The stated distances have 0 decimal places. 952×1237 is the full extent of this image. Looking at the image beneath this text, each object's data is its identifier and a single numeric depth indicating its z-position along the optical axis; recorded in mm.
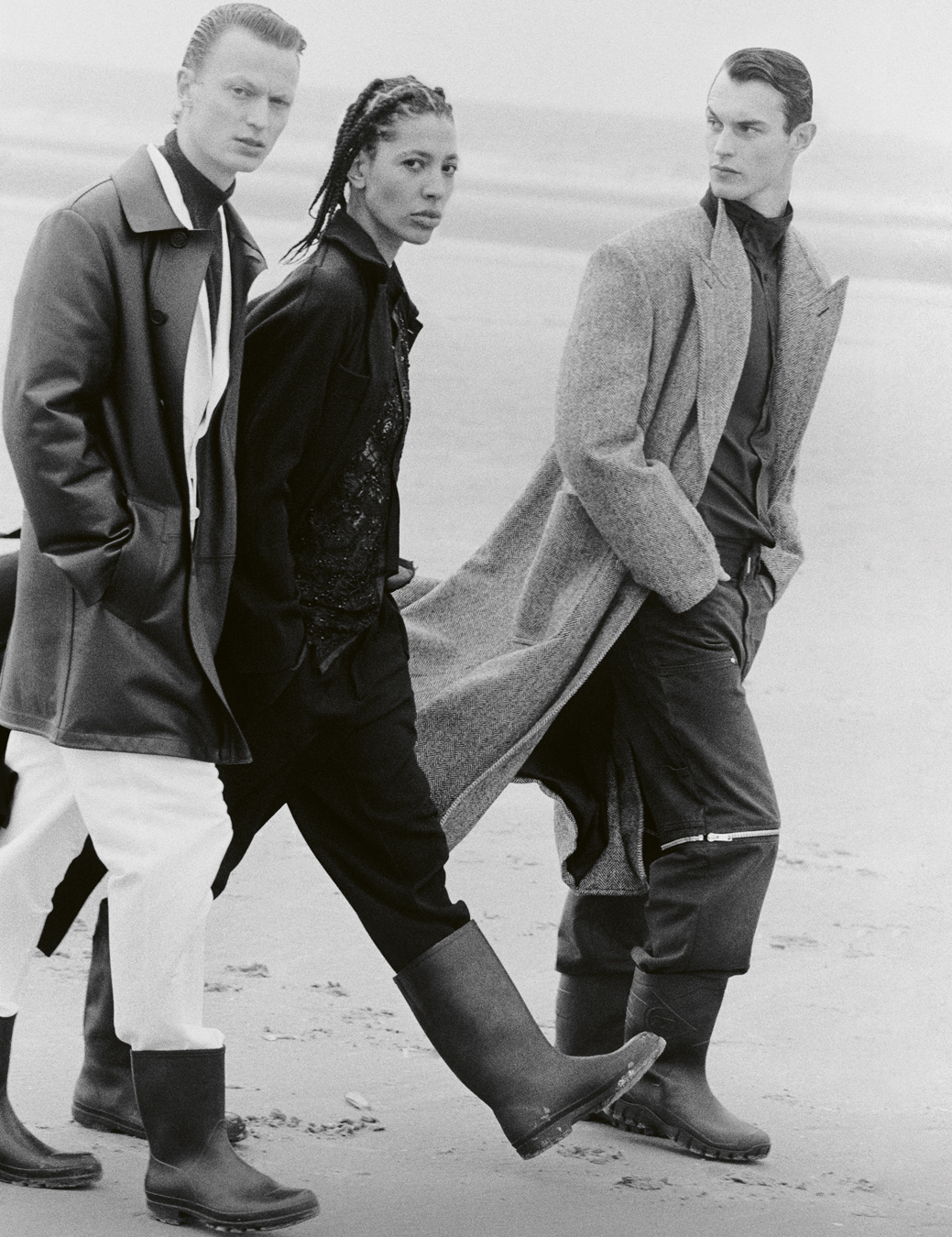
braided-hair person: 6223
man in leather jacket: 5730
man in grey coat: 7164
